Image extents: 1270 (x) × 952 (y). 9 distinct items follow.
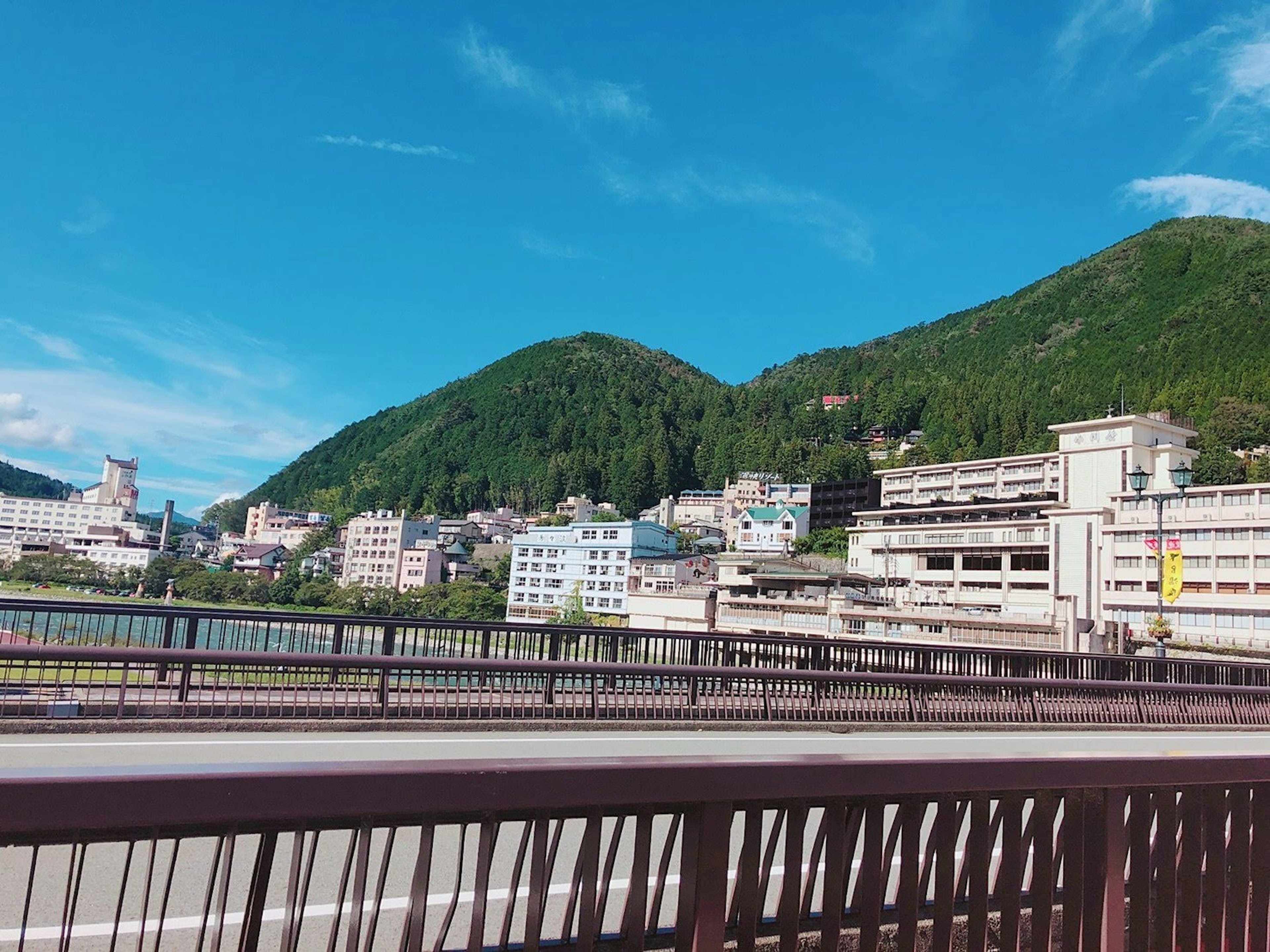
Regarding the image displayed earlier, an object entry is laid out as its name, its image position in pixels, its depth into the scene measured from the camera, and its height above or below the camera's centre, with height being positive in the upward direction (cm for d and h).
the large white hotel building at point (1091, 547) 5438 +447
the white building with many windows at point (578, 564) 10694 +101
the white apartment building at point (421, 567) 13275 -95
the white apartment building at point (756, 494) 15025 +1658
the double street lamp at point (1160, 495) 2362 +354
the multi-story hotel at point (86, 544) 15050 -134
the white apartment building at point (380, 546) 14000 +207
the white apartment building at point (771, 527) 12538 +868
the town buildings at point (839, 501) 11919 +1275
